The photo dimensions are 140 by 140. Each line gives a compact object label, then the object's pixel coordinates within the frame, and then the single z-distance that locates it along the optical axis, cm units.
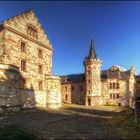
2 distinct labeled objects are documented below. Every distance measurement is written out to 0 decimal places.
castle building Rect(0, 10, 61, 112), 1559
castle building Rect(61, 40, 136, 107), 3172
